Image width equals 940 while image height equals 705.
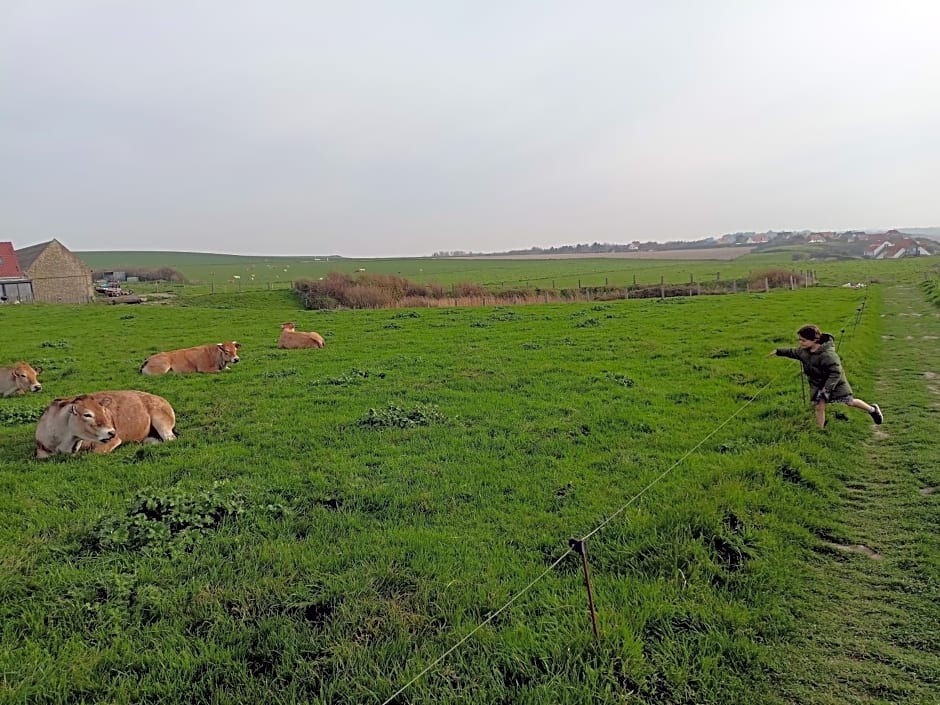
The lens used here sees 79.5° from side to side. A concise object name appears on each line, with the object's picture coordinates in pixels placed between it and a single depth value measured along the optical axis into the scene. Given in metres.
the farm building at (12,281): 46.00
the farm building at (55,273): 47.44
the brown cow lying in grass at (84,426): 7.71
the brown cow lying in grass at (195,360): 13.77
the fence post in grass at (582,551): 3.77
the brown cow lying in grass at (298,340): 17.84
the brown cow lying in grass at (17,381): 12.17
